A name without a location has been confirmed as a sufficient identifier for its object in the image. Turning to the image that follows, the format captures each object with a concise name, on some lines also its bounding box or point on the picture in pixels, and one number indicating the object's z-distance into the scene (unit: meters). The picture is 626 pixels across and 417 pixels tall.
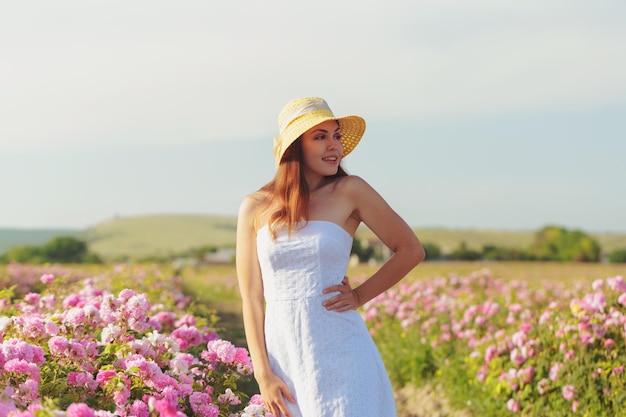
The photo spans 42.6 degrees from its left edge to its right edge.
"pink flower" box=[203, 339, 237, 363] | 3.95
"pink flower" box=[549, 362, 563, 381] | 6.07
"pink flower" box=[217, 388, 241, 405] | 3.80
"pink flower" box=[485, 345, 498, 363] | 6.86
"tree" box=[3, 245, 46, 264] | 28.20
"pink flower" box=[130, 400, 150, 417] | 3.23
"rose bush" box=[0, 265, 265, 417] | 3.31
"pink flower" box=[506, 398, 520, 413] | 6.21
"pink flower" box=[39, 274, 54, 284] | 6.32
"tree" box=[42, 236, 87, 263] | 31.50
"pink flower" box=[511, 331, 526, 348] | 6.54
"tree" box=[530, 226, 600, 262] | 36.66
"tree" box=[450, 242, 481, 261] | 37.16
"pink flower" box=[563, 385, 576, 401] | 5.84
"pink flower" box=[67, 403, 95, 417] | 2.58
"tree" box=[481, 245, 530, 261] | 35.88
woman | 3.30
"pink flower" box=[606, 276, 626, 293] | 6.29
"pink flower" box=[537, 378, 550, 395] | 6.12
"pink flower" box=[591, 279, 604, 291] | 6.44
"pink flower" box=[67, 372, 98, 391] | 3.57
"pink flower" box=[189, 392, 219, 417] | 3.60
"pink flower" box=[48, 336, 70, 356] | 3.78
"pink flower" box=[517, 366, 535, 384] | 6.27
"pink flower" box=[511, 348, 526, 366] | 6.46
